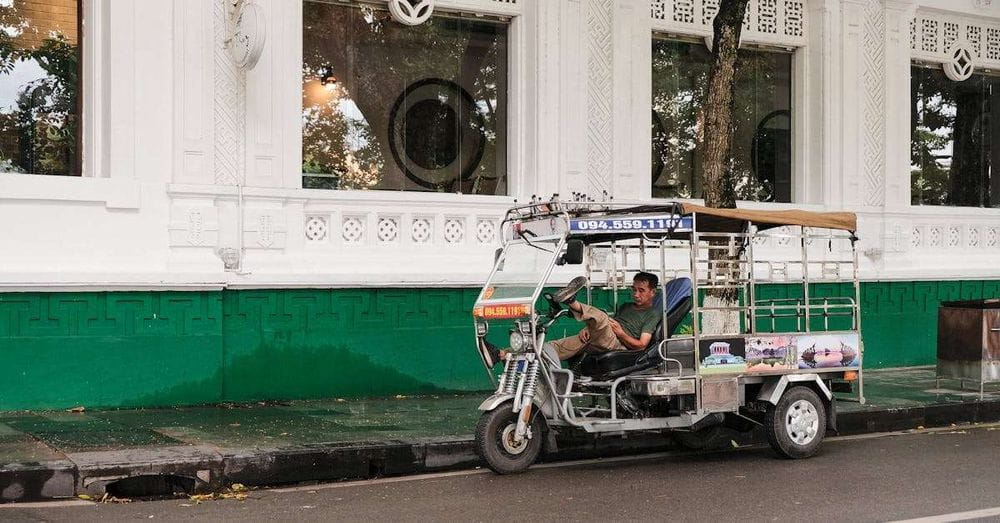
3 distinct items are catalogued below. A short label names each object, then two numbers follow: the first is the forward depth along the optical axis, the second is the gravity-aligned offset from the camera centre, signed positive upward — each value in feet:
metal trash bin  41.63 -2.81
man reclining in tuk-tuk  30.27 -1.60
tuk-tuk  28.84 -2.50
